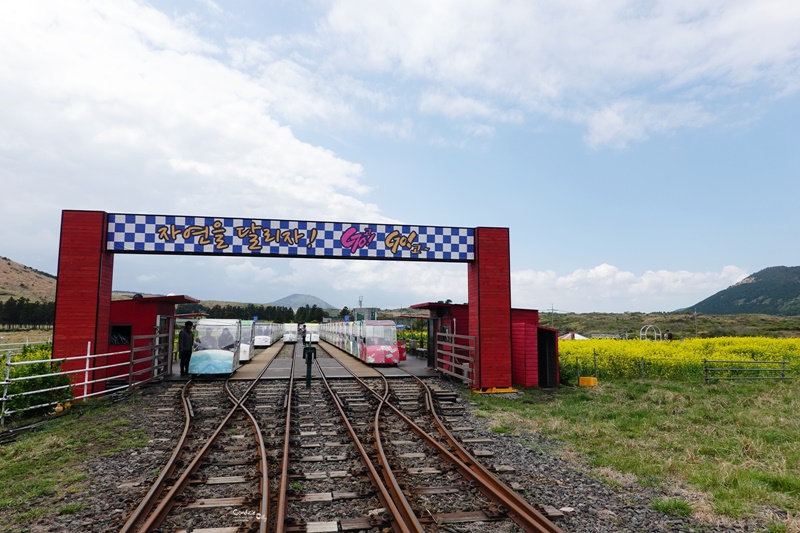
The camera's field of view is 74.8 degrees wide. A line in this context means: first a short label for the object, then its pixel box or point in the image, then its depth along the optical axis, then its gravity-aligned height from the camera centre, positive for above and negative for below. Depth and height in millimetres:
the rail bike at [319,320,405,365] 23219 -1041
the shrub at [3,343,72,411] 10492 -1402
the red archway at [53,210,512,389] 13914 +2058
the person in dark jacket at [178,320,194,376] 17609 -819
